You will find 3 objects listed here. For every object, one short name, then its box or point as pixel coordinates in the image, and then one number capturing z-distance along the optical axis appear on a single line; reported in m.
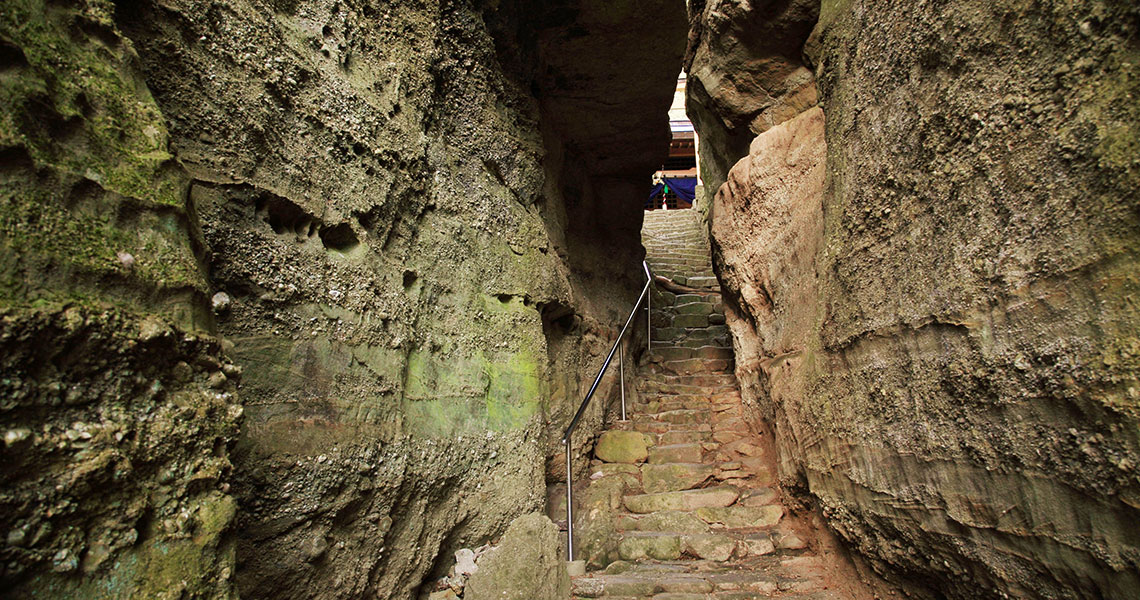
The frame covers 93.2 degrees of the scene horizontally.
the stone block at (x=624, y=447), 4.82
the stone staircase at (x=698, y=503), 3.27
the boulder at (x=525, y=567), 2.83
